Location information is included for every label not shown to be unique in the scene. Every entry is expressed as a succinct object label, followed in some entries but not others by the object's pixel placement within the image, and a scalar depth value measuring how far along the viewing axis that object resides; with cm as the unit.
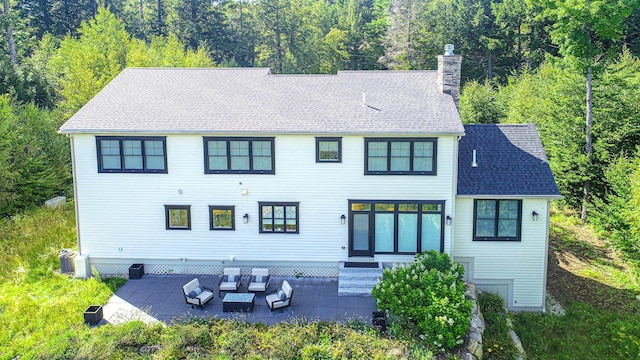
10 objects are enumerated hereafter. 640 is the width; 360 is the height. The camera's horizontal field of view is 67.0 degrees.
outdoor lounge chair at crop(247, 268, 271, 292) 1421
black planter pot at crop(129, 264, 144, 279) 1545
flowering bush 1144
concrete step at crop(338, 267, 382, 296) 1434
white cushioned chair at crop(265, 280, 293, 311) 1319
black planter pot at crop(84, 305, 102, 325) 1248
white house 1470
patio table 1315
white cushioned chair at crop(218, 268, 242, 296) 1418
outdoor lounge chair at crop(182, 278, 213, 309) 1341
